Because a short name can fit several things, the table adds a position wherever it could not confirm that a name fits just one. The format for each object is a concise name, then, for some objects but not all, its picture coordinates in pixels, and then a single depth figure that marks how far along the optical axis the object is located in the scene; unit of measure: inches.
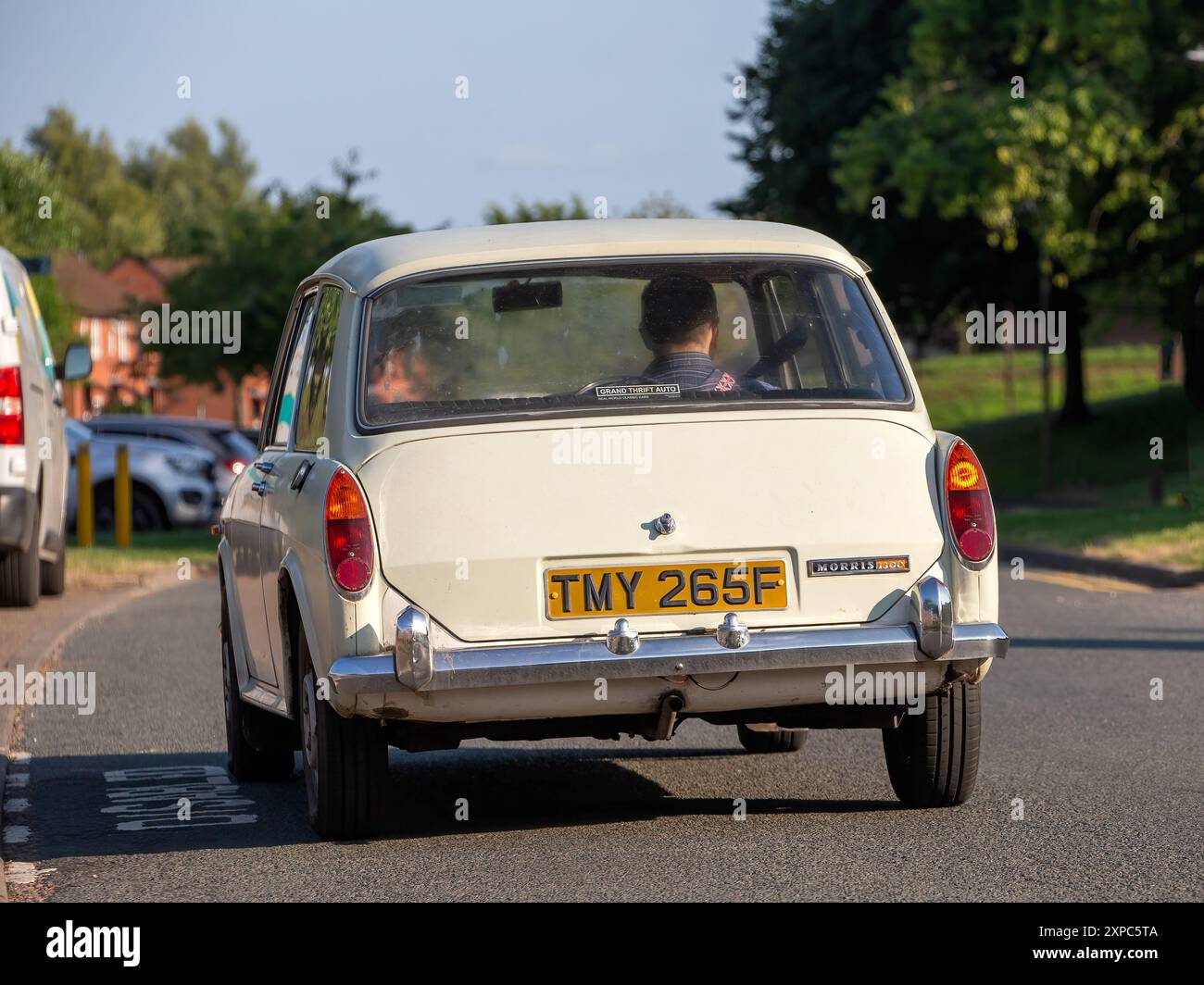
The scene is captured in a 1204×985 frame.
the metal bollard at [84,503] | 916.0
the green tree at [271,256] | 1745.8
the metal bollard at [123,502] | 956.0
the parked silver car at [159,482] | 1073.5
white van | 506.0
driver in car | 265.0
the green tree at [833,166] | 1638.8
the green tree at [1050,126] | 1133.1
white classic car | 239.8
